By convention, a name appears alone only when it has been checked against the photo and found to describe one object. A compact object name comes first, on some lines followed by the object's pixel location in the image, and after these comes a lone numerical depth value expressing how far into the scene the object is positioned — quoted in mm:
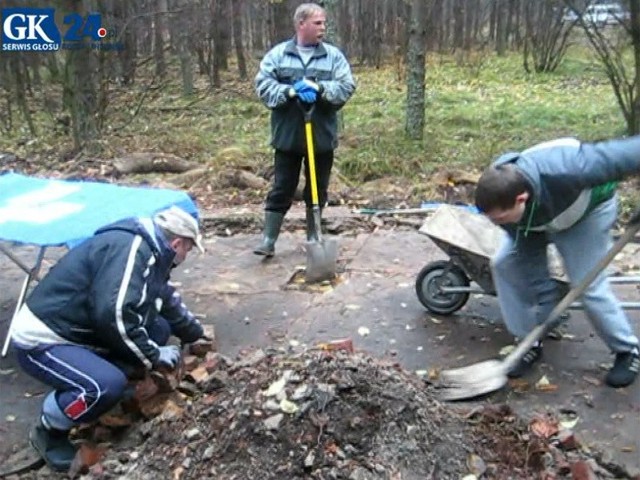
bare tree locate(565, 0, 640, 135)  8234
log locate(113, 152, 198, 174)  9602
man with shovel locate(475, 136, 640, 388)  3436
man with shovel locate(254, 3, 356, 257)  5512
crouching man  3295
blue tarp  4004
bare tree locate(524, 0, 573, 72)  16688
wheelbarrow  4336
